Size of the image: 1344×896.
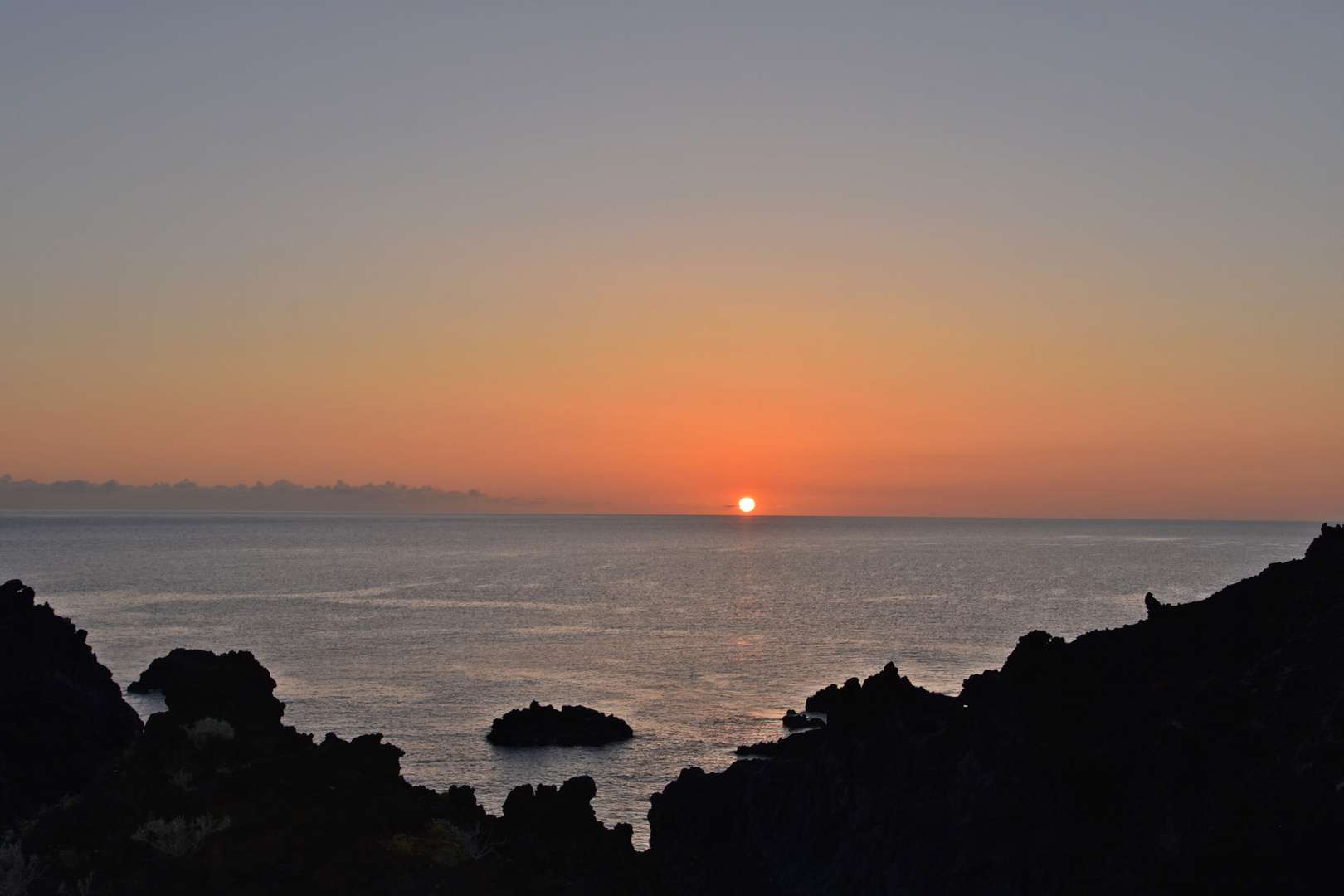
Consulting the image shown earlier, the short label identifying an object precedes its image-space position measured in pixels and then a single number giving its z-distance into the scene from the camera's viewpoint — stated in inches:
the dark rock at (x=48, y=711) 1608.0
